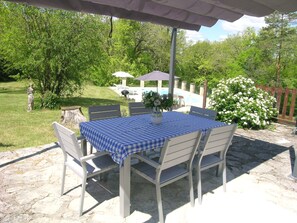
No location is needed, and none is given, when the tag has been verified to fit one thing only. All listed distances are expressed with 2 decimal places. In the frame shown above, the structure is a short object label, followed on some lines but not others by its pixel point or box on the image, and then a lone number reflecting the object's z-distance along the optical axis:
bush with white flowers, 6.30
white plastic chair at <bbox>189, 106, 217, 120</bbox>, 4.04
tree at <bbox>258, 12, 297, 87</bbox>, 13.80
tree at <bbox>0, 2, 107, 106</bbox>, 8.80
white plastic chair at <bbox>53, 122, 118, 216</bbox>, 2.46
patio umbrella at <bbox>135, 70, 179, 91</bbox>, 9.90
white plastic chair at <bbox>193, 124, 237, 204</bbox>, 2.79
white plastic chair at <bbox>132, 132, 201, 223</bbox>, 2.34
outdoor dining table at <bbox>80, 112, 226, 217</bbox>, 2.44
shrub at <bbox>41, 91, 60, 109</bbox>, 9.34
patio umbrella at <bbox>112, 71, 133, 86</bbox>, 16.53
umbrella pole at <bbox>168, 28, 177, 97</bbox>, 4.82
